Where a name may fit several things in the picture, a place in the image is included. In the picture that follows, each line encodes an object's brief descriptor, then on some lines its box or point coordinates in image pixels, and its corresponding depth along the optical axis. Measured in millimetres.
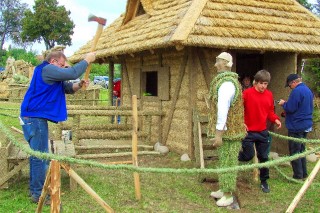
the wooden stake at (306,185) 4324
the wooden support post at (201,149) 6239
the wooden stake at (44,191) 3546
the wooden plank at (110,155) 7458
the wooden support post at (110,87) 11812
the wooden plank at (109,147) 7762
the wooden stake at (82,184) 3471
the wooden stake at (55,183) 3396
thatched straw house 7078
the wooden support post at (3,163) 5250
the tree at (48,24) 45812
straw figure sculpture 4801
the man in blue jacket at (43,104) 4566
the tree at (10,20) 65750
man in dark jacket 6016
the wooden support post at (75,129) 7574
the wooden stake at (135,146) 5027
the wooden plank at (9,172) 5241
